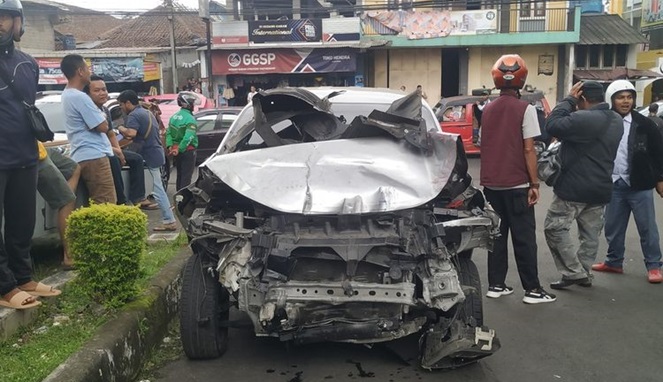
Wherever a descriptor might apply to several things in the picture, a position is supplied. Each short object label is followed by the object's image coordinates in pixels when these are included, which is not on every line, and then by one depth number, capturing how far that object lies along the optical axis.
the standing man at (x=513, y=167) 4.93
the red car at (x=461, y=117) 15.83
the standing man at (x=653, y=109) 13.35
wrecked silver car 3.51
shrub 3.90
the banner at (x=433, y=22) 26.61
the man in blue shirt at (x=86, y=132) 5.40
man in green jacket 8.27
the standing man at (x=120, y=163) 6.31
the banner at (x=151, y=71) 27.09
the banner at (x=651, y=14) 34.19
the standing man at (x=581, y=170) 5.27
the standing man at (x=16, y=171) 3.82
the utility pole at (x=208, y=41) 23.58
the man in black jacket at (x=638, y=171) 5.71
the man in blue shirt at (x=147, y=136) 7.84
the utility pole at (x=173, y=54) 28.17
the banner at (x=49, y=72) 25.95
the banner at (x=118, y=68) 26.52
